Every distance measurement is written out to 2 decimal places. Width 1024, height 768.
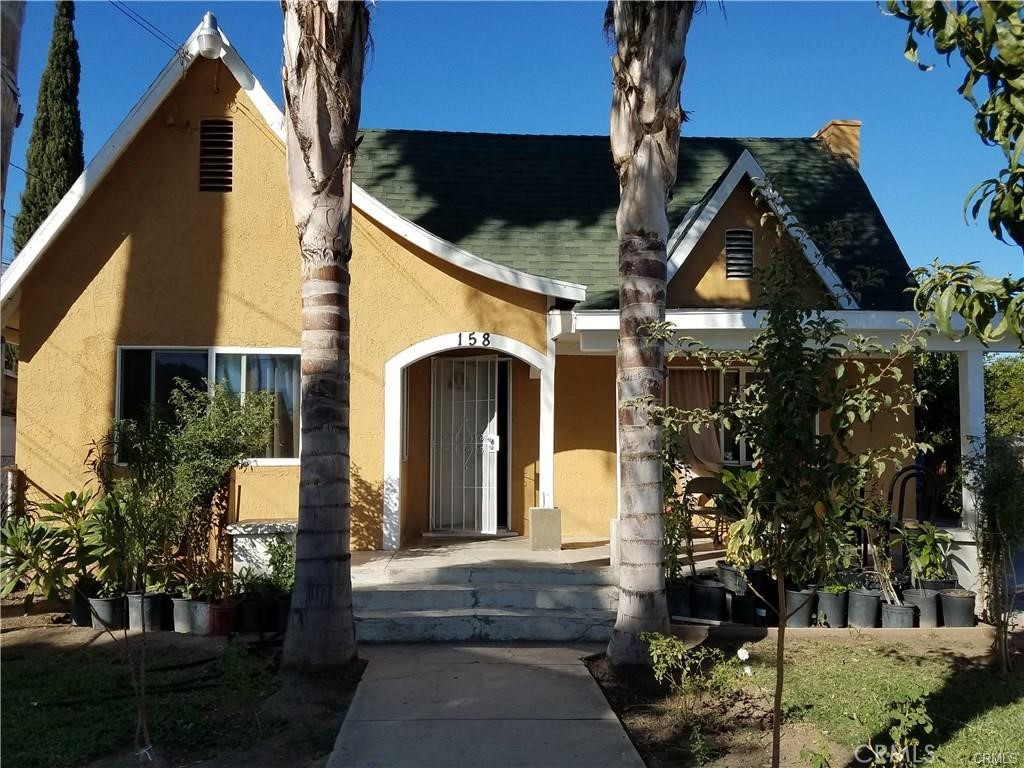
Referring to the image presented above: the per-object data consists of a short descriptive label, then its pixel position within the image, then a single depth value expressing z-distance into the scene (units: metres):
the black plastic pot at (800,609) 8.43
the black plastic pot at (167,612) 8.35
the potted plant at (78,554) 8.52
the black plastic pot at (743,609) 8.45
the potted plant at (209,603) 8.10
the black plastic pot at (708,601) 8.41
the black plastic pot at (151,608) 8.27
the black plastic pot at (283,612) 8.03
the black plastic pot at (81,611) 8.52
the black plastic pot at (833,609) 8.36
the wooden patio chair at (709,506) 10.70
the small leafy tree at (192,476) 7.52
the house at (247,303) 10.41
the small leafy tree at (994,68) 3.21
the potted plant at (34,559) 8.30
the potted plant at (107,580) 8.34
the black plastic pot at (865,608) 8.38
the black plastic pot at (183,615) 8.24
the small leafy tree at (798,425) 4.39
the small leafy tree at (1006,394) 16.16
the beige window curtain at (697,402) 12.04
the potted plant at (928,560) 8.72
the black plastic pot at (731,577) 8.58
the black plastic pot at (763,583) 8.82
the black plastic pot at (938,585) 8.70
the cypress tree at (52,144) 23.75
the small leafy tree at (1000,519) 7.52
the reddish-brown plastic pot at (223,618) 8.09
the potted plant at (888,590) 8.37
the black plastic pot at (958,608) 8.36
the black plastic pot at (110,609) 8.34
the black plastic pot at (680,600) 8.47
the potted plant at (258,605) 8.04
